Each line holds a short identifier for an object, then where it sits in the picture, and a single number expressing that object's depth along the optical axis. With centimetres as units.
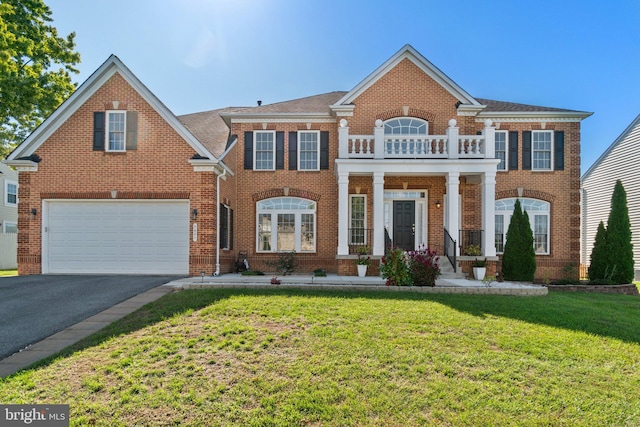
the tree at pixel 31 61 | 1722
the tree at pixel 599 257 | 1410
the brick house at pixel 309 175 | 1293
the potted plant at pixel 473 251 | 1330
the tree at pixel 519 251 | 1365
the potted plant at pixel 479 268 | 1269
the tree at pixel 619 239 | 1379
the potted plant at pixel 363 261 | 1294
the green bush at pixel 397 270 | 1035
